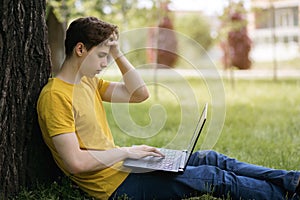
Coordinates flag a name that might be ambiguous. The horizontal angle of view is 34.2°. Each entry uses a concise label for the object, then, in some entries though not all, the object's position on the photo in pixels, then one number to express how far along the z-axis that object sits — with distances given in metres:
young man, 2.19
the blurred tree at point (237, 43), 9.64
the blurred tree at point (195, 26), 16.53
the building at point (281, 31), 18.00
